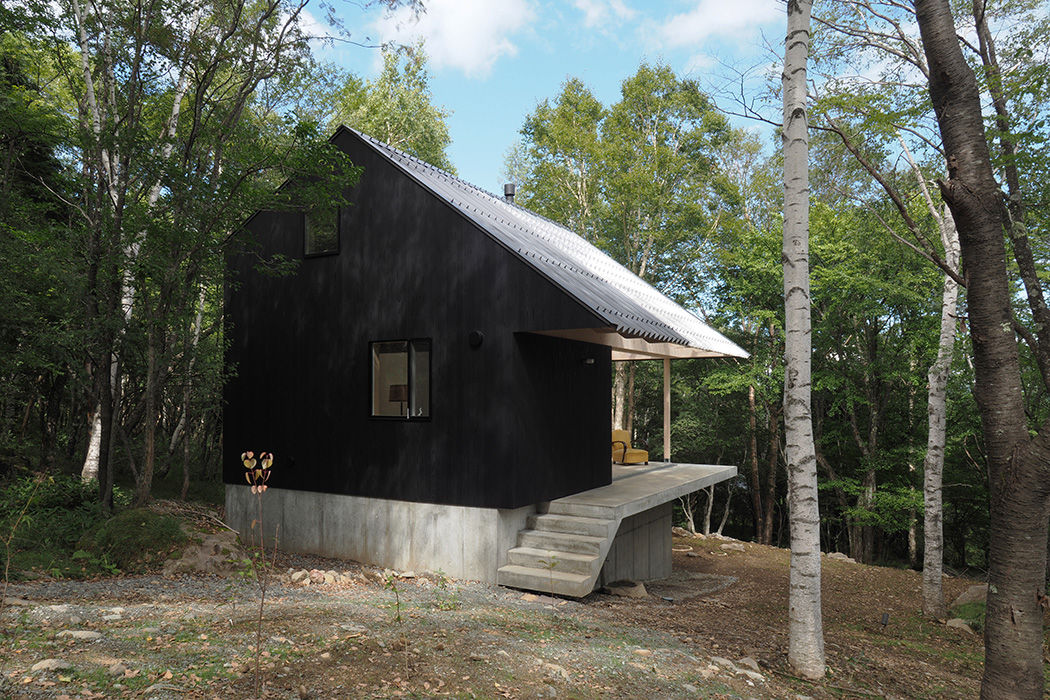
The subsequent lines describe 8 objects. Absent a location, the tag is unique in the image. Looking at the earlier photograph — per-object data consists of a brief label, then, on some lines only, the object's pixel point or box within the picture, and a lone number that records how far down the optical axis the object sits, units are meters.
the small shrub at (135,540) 6.93
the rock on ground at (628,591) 8.75
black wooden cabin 7.86
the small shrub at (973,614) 9.31
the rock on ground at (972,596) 10.45
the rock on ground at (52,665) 3.34
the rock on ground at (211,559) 6.87
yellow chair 13.64
